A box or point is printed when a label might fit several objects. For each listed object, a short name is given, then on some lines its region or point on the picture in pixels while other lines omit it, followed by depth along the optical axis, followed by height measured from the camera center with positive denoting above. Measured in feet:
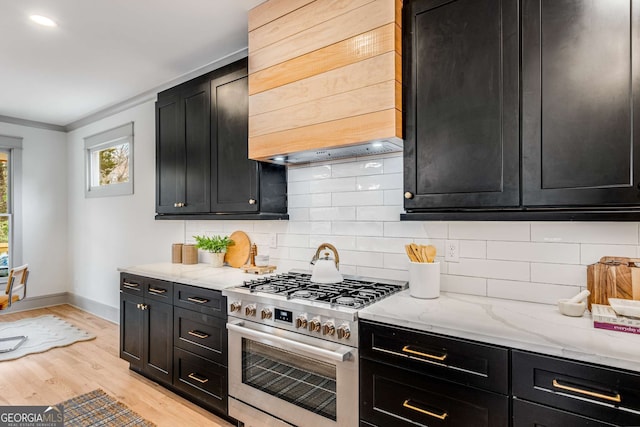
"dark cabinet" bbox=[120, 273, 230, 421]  7.92 -2.99
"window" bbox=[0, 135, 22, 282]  16.76 +0.27
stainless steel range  5.94 -2.36
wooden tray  9.16 -1.41
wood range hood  6.15 +2.46
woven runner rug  8.02 -4.54
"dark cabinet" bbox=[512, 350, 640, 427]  3.88 -2.01
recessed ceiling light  8.29 +4.38
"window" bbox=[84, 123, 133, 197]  14.66 +2.19
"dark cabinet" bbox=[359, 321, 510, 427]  4.65 -2.29
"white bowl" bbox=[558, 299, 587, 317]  5.18 -1.35
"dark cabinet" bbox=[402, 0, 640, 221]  4.63 +1.45
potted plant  10.32 -0.96
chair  12.57 -2.58
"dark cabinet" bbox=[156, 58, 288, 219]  8.80 +1.45
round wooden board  10.36 -1.06
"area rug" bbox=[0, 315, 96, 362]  12.21 -4.51
